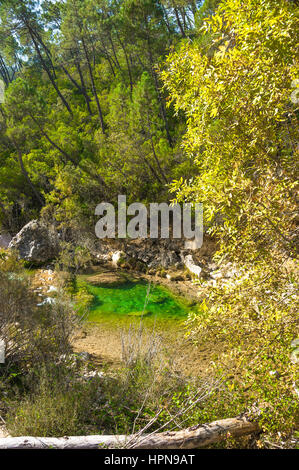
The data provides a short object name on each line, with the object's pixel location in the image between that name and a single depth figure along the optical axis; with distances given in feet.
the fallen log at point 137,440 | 10.10
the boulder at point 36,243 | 42.47
